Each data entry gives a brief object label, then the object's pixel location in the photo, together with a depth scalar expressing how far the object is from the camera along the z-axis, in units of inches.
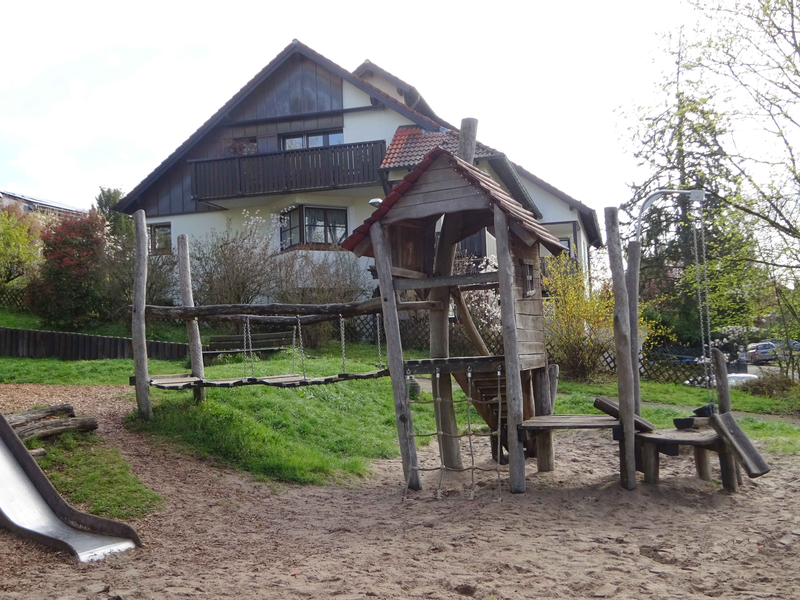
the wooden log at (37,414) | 313.9
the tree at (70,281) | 817.5
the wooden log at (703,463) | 305.7
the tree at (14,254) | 1036.5
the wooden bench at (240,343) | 628.1
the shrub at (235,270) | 784.9
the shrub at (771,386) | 682.2
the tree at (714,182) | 618.2
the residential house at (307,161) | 900.0
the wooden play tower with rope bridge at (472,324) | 299.9
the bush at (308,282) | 801.6
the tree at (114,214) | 1104.8
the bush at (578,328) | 690.8
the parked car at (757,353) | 1063.0
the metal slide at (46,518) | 232.7
